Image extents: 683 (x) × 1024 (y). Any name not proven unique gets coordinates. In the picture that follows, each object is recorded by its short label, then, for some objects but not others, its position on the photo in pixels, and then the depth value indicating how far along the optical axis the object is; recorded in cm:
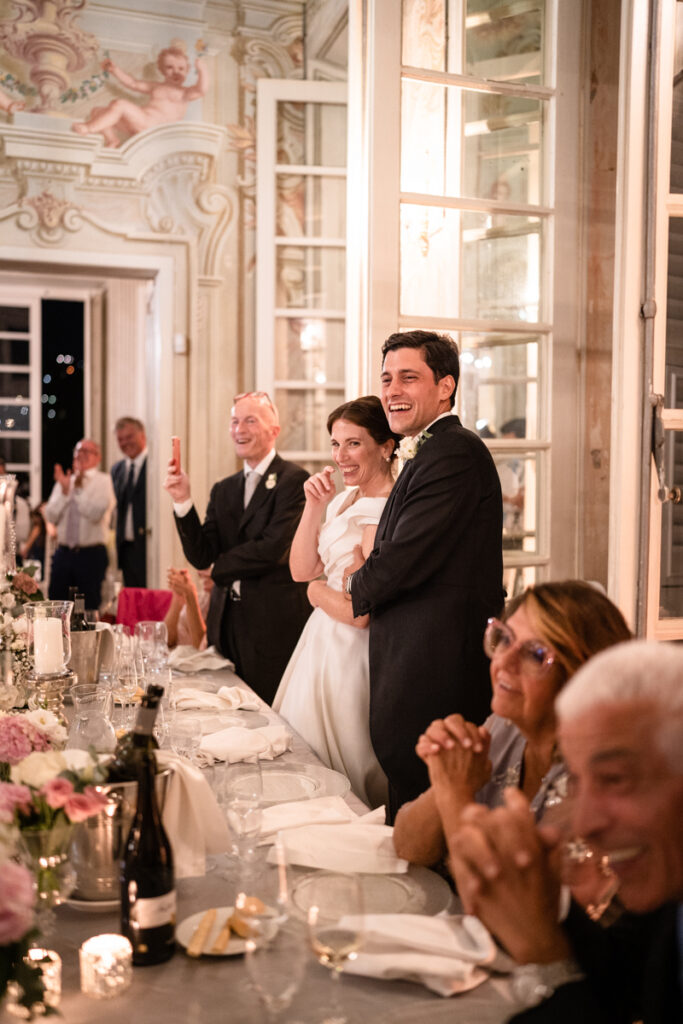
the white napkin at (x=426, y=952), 109
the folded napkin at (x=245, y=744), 196
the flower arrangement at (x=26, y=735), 136
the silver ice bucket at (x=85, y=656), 246
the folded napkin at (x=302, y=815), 155
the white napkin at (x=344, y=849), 141
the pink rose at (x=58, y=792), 112
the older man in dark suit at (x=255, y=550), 375
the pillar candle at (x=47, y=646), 212
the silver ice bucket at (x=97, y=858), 127
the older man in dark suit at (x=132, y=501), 609
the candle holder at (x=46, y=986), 98
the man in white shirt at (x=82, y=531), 658
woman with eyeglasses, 137
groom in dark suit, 242
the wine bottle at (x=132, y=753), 122
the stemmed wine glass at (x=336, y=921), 98
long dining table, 103
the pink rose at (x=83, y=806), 113
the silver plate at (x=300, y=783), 174
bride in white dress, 278
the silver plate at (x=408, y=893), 129
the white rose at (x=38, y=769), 117
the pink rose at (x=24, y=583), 270
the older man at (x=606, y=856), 84
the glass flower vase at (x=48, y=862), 111
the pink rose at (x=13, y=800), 109
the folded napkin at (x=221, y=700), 243
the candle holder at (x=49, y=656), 207
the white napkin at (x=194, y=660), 304
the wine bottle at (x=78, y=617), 259
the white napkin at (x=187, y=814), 136
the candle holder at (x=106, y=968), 109
